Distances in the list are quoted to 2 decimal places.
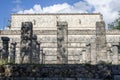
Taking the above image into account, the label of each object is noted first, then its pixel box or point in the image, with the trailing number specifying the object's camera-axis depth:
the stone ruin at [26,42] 10.48
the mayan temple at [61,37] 10.89
